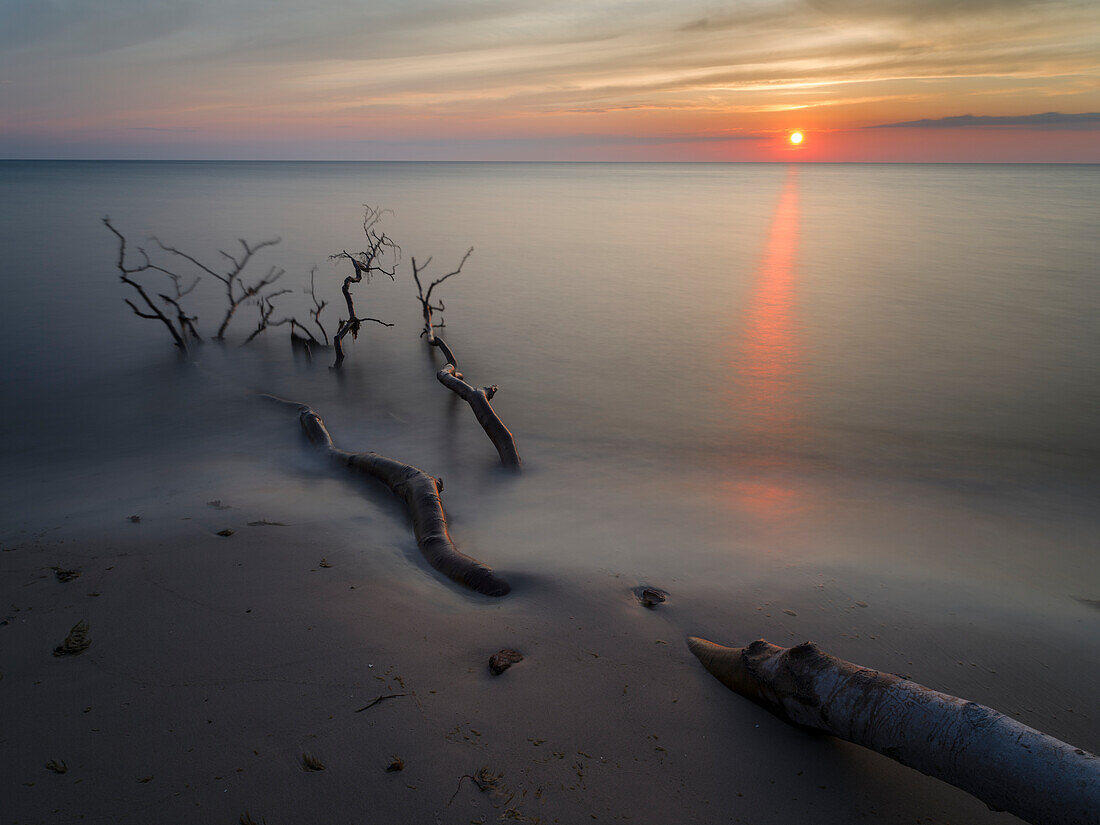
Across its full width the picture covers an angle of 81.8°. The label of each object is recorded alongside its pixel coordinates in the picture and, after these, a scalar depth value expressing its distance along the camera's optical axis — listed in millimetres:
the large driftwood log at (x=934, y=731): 3023
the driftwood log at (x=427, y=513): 6277
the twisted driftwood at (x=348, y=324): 16562
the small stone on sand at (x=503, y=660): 4804
